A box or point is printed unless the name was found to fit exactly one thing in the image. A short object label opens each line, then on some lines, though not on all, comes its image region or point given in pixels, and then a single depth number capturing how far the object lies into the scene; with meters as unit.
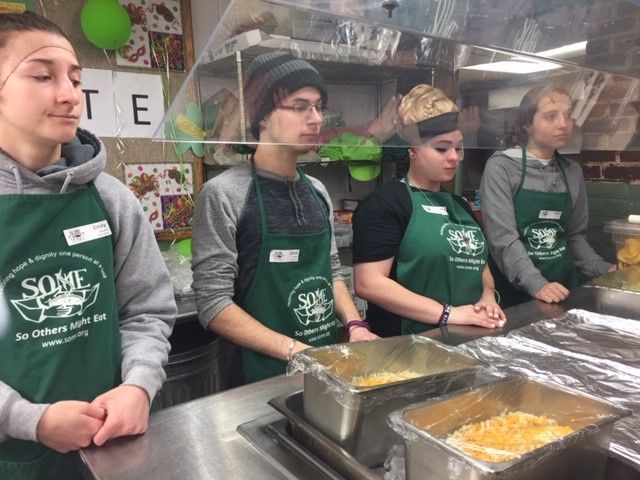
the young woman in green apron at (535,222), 1.83
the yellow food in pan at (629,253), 1.71
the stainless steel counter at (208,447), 0.72
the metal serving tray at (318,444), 0.68
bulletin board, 2.29
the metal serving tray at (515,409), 0.58
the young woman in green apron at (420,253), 1.46
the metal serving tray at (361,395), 0.73
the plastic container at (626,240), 1.69
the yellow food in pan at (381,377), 0.87
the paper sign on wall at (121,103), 2.24
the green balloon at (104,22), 2.07
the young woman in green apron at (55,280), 0.83
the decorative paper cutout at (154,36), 2.30
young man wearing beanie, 1.24
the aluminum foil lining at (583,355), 0.95
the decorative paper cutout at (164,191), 2.40
